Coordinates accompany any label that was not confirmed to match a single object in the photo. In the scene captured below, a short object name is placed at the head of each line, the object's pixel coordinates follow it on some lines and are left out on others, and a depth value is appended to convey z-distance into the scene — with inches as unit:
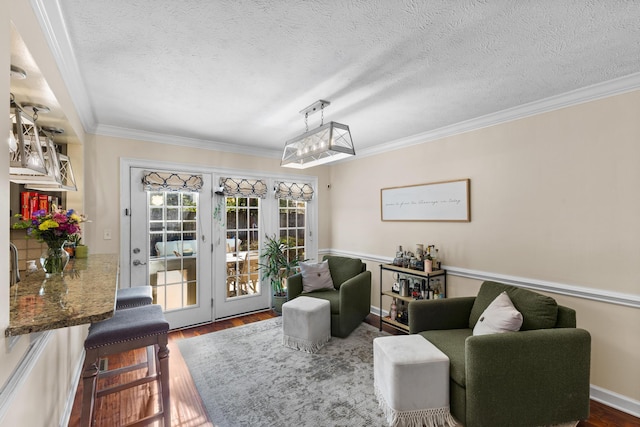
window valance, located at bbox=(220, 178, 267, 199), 157.8
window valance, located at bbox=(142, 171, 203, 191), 137.0
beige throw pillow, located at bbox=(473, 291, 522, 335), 80.7
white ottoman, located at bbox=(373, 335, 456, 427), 78.0
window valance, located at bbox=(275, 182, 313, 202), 175.9
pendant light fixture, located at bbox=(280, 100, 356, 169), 96.0
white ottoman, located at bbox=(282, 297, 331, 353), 119.2
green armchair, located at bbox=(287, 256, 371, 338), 130.0
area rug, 83.5
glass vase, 72.1
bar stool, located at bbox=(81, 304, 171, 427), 64.9
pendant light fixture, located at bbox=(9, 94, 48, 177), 53.9
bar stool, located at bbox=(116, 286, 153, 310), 92.2
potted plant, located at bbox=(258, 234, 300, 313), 163.7
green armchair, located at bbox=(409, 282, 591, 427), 73.0
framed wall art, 125.4
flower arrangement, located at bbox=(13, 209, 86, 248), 67.0
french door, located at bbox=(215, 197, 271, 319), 159.8
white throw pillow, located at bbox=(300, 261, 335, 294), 147.7
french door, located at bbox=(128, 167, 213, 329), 136.8
